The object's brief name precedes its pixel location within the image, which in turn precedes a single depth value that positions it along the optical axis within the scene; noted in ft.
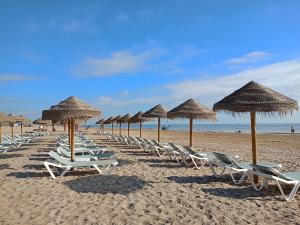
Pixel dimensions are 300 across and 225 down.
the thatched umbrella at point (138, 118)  36.12
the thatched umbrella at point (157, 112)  28.65
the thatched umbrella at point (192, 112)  22.10
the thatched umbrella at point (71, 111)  18.53
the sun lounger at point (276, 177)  11.43
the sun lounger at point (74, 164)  15.96
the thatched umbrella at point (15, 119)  36.70
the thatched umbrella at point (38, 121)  64.21
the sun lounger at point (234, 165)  13.63
